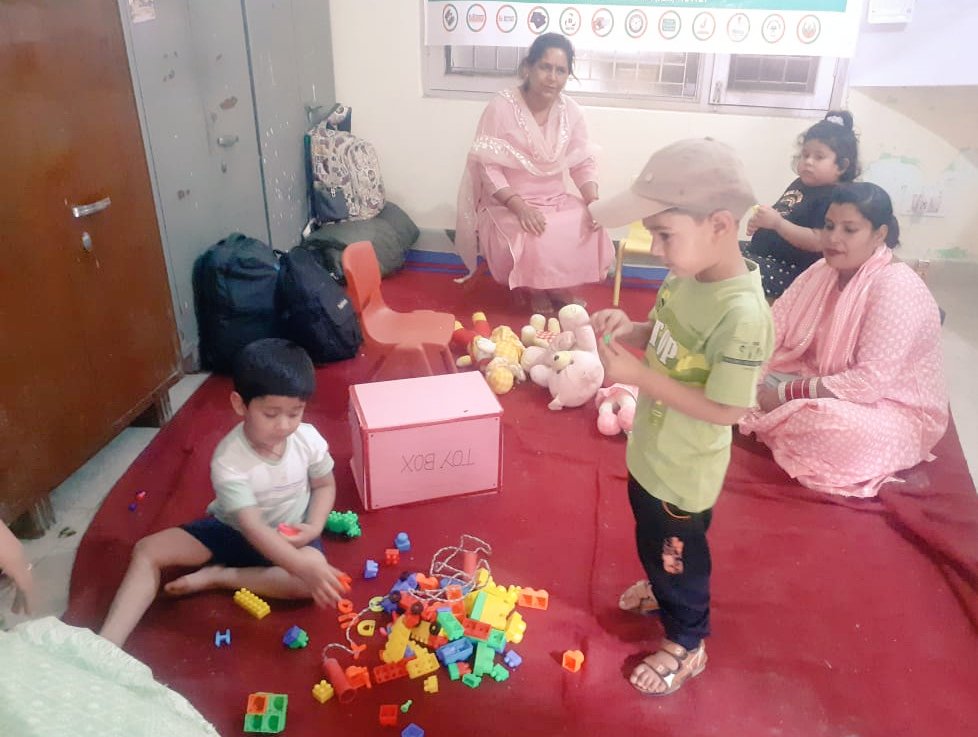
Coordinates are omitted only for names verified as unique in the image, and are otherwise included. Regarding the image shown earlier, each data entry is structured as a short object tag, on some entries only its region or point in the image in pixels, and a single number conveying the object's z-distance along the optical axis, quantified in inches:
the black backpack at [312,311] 108.2
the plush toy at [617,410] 95.5
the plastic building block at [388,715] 58.4
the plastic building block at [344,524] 77.4
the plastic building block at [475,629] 65.8
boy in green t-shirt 48.0
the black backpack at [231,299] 105.1
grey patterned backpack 145.1
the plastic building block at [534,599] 70.0
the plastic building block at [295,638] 64.6
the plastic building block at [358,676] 61.3
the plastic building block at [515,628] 66.4
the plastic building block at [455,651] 63.6
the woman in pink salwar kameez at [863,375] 84.0
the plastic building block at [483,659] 63.0
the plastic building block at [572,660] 63.7
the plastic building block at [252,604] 67.6
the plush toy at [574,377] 100.0
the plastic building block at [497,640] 65.2
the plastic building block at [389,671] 61.9
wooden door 68.7
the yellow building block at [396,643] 63.4
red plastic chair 100.5
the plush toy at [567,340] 105.7
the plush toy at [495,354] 104.3
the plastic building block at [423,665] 62.5
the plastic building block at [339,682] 60.3
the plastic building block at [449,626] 65.4
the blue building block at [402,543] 76.0
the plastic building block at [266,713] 57.4
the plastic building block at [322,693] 60.1
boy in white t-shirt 61.3
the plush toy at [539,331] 115.2
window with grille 142.3
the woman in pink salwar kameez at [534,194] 126.1
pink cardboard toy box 78.2
